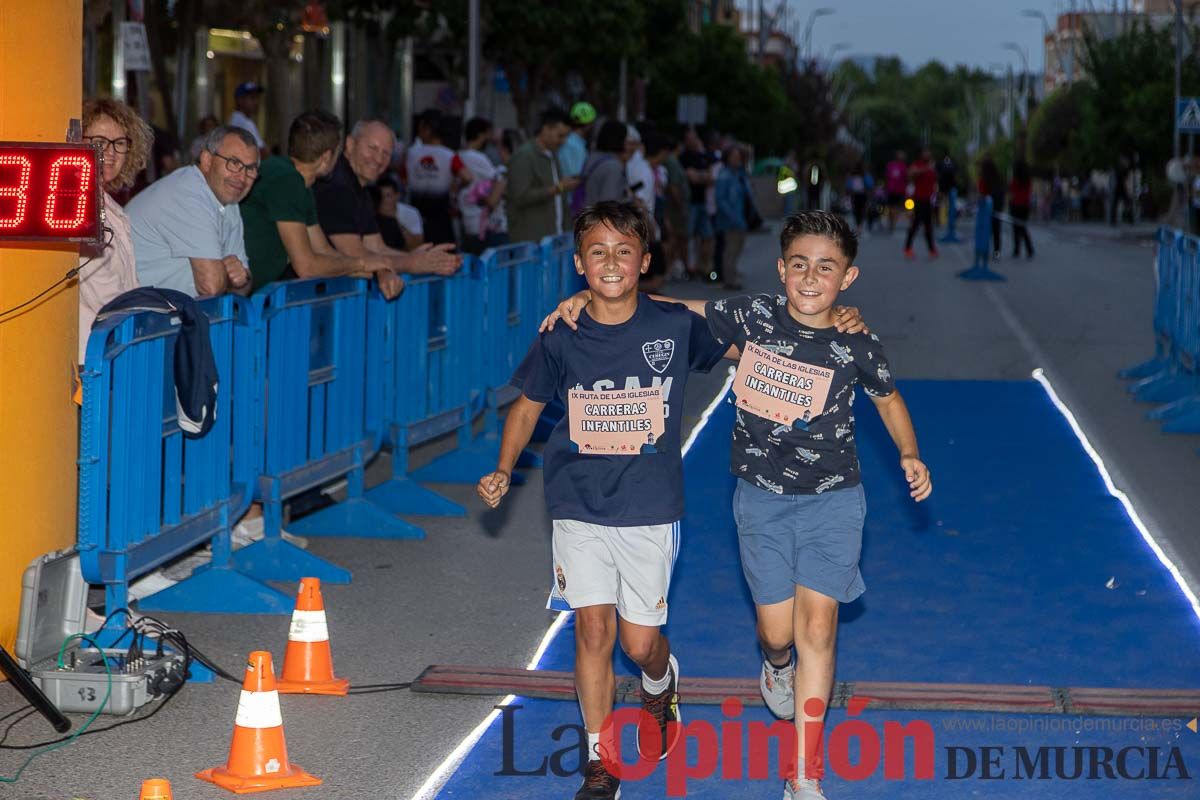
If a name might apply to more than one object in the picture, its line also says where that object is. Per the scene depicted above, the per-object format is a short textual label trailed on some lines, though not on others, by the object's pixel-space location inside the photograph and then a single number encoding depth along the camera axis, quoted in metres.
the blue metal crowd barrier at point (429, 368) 10.02
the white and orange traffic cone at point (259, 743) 5.51
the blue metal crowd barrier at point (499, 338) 11.43
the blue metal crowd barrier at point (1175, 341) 13.53
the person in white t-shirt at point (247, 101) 17.95
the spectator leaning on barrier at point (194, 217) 8.38
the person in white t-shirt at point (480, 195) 18.44
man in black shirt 10.29
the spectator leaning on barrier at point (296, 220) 9.52
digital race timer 6.11
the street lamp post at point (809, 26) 102.69
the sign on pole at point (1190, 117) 37.53
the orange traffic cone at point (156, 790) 4.42
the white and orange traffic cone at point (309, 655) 6.66
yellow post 6.72
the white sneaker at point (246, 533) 9.26
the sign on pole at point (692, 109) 46.68
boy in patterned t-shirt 5.66
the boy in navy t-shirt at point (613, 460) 5.62
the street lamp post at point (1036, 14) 108.03
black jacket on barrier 7.08
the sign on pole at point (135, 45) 15.51
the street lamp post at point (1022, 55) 125.00
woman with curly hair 7.45
